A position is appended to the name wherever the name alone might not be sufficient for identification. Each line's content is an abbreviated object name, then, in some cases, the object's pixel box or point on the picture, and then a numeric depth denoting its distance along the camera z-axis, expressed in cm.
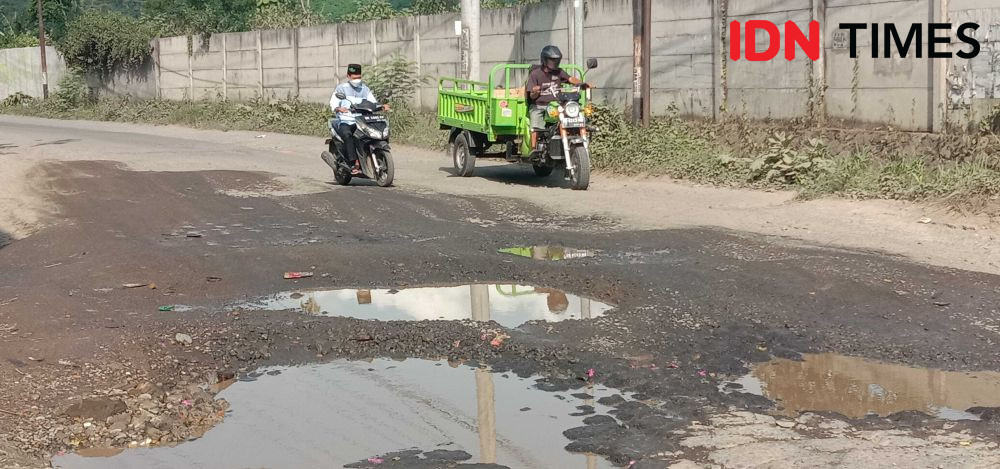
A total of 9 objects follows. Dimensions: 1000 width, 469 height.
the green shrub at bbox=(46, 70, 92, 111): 3728
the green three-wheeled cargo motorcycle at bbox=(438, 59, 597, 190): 1302
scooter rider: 1360
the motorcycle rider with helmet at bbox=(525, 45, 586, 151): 1327
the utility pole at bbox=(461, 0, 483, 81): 1914
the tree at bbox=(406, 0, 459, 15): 2967
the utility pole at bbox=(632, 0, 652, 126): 1520
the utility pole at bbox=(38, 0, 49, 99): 4069
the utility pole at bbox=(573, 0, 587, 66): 1694
